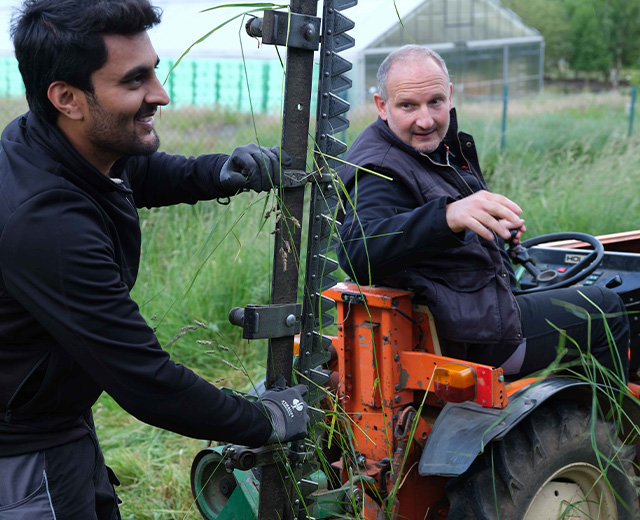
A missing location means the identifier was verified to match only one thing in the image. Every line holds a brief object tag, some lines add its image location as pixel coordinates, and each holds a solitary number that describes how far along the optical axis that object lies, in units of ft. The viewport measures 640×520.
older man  7.96
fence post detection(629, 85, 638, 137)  40.29
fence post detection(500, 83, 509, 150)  35.17
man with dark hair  5.72
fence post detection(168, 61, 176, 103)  37.65
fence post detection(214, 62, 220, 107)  38.48
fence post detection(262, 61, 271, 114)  38.63
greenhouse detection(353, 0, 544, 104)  59.36
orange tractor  7.24
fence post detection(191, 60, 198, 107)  37.91
